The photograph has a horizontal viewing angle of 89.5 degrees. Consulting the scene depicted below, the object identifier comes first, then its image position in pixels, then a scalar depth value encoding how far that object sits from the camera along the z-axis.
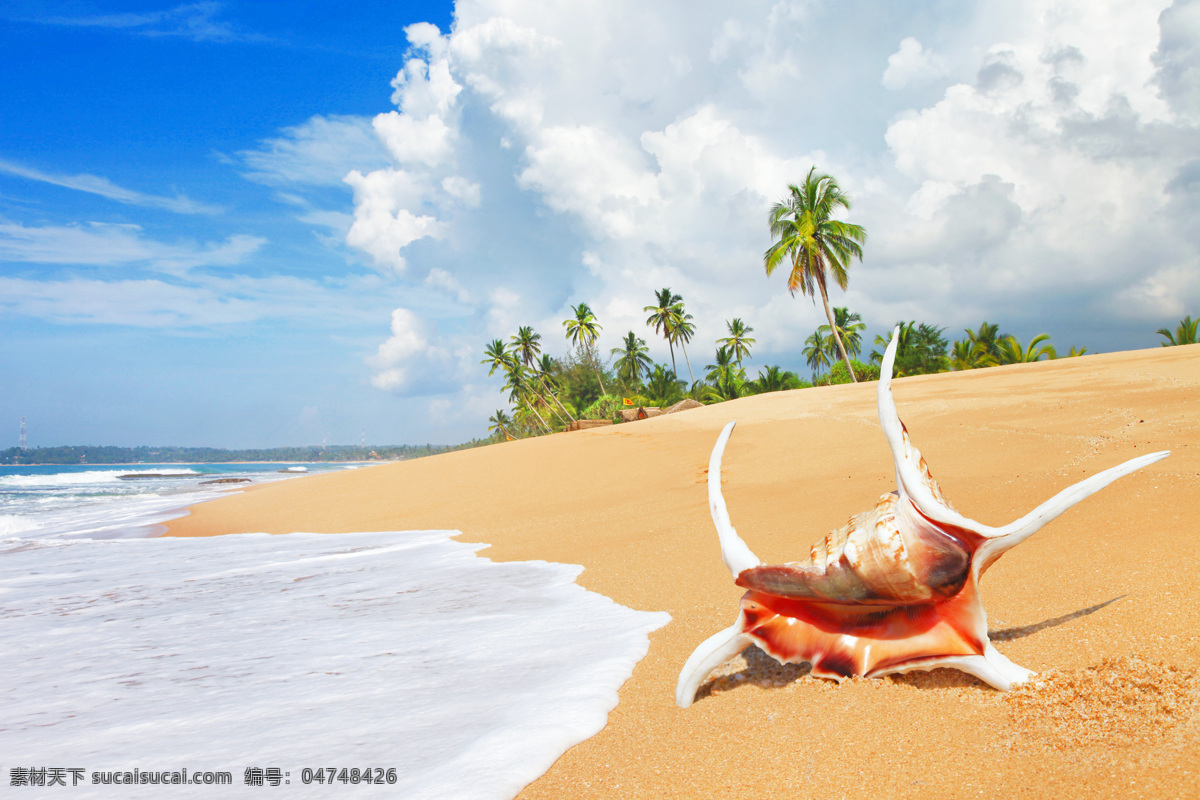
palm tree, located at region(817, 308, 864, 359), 52.03
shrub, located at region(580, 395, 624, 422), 38.75
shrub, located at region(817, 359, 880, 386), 33.38
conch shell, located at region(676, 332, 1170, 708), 1.67
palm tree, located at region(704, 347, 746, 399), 38.53
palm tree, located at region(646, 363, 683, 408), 42.41
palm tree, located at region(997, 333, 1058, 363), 28.93
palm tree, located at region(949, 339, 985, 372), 33.34
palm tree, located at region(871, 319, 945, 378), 31.27
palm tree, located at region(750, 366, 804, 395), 36.94
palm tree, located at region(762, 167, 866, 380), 27.41
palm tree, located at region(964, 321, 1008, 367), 32.88
